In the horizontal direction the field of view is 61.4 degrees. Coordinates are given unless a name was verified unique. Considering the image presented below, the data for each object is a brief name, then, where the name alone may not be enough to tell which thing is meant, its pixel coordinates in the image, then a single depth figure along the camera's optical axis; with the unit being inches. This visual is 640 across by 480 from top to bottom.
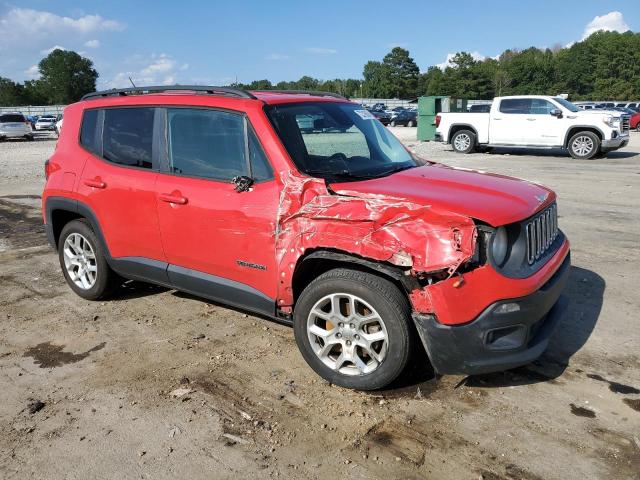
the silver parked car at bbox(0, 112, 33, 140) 1250.6
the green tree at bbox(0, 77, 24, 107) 3873.0
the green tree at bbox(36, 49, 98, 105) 4594.0
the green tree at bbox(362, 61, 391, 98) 5073.8
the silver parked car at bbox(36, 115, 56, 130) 1749.5
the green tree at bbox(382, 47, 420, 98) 5073.8
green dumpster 956.0
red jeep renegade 118.4
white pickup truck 631.8
